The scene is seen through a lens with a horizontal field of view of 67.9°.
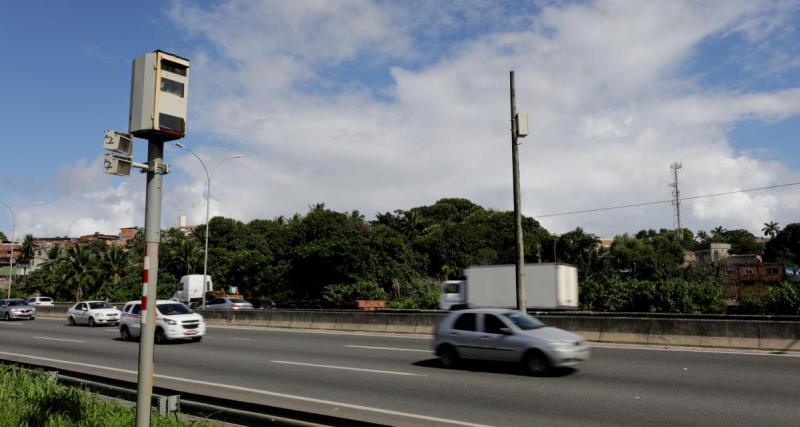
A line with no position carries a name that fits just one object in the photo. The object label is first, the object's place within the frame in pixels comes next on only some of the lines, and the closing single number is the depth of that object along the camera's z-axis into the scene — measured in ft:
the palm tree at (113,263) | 264.27
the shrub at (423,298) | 143.95
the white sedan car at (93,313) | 105.60
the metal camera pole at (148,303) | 17.31
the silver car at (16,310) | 128.67
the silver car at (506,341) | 41.45
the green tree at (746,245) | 453.99
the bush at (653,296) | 130.72
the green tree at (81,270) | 247.09
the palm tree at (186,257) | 250.57
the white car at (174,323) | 67.92
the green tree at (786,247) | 322.81
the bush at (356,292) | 171.22
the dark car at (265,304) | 155.63
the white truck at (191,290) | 167.22
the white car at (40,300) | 198.74
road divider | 56.08
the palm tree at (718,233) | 550.11
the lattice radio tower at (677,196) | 435.94
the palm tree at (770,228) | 485.15
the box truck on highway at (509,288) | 117.19
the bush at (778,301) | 111.65
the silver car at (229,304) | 135.54
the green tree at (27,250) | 350.27
